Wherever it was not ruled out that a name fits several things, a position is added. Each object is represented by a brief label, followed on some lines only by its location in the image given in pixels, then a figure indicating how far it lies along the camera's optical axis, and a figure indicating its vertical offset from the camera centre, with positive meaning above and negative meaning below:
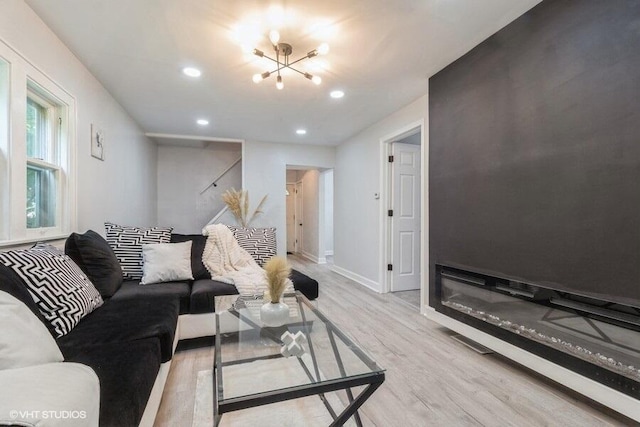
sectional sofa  0.77 -0.60
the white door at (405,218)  4.04 -0.06
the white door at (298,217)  8.01 -0.09
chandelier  2.10 +1.28
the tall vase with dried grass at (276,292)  1.68 -0.46
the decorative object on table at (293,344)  1.59 -0.73
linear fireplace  1.46 -0.69
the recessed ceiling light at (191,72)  2.65 +1.32
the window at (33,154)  1.72 +0.42
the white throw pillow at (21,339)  0.93 -0.43
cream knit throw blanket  2.63 -0.47
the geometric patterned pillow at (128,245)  2.55 -0.28
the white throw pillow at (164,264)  2.48 -0.44
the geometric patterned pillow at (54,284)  1.39 -0.36
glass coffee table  1.07 -0.68
